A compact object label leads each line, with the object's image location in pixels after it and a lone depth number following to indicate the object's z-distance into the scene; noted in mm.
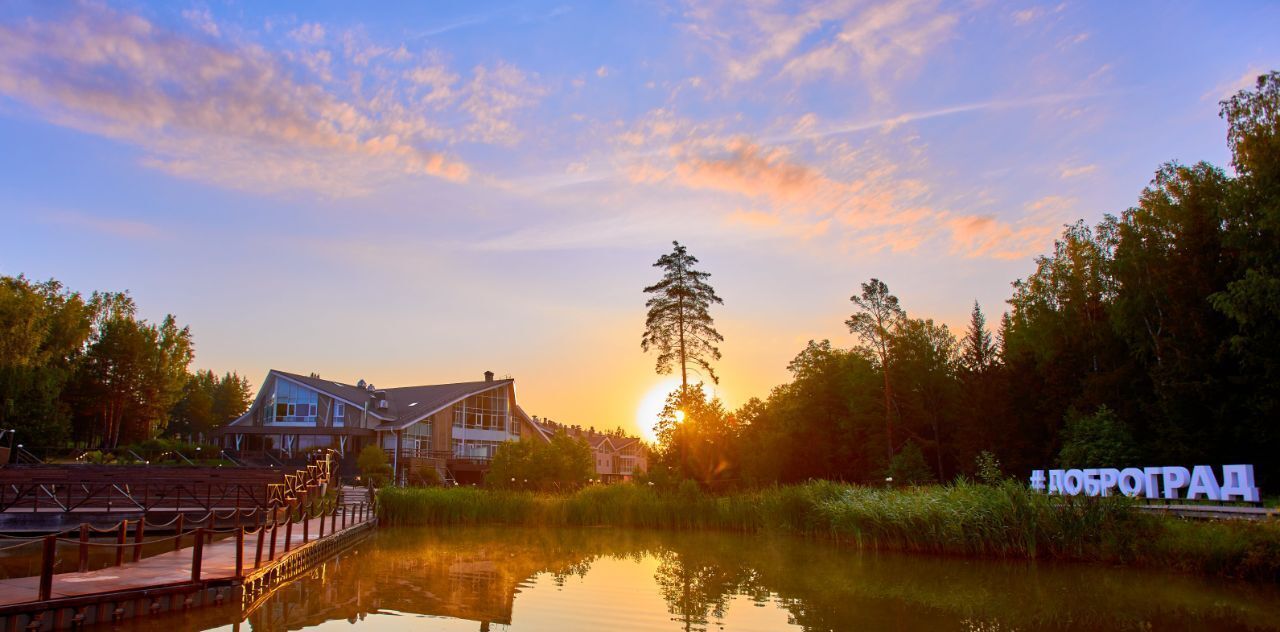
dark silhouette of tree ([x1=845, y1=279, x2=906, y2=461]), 43875
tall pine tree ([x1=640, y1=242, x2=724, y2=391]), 39688
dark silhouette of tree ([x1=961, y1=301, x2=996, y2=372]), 46306
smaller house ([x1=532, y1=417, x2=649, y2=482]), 89812
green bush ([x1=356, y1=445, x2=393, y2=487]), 41625
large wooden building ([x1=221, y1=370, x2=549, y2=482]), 50000
